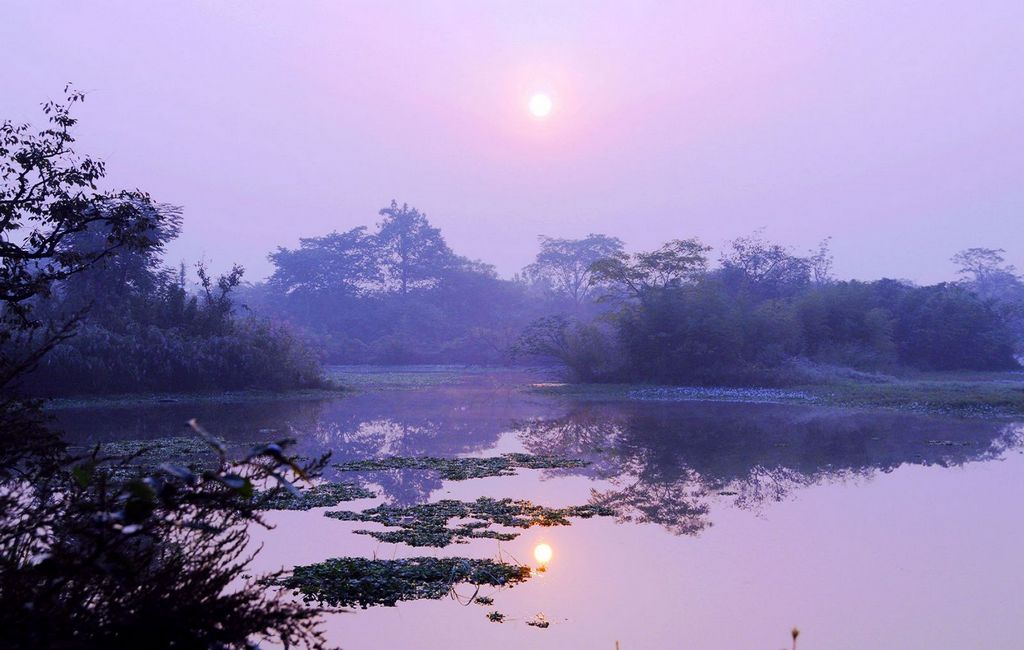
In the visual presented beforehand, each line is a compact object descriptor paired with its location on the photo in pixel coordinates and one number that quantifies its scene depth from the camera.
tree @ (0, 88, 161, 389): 7.61
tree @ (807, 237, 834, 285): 50.94
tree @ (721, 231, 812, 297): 43.91
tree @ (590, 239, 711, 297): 37.81
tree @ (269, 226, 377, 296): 62.41
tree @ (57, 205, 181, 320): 27.69
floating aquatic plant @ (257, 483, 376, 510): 10.61
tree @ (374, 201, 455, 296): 65.56
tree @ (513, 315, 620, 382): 34.50
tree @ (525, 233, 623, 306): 68.88
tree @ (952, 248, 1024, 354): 67.44
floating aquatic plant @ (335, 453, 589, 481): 13.67
